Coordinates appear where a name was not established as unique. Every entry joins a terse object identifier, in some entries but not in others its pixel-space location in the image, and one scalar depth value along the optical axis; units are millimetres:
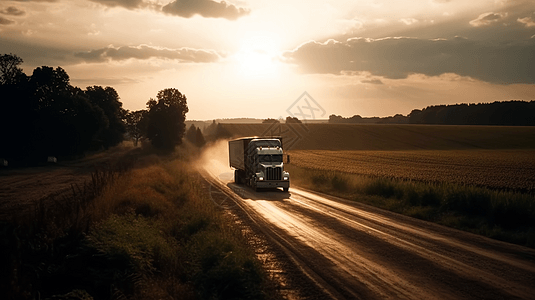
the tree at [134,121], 152625
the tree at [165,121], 90556
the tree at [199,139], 133000
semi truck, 30234
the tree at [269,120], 156000
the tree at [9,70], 65938
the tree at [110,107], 104250
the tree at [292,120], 162250
